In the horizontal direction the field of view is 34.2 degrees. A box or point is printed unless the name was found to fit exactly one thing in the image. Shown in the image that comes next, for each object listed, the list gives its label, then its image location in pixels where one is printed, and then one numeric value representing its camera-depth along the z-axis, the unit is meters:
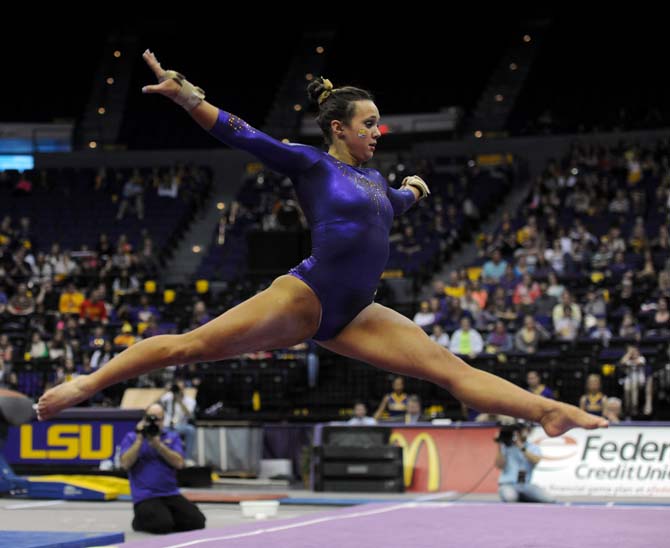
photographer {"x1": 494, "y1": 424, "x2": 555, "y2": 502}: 10.90
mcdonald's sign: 12.91
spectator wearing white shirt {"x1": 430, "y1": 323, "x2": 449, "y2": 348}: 14.98
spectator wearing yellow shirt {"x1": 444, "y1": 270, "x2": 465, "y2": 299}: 17.19
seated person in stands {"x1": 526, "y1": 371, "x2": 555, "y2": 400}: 12.62
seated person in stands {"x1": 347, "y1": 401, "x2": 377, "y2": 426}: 13.70
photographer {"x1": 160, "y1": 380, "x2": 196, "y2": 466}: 13.92
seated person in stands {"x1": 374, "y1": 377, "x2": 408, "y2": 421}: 14.45
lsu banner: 13.70
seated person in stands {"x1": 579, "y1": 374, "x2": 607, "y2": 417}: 12.75
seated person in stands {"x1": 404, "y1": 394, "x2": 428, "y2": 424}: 13.76
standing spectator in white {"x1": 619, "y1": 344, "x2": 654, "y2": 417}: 13.50
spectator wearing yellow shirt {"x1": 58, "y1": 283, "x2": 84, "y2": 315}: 18.94
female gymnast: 4.38
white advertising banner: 11.77
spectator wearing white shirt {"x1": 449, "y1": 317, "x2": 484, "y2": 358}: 14.98
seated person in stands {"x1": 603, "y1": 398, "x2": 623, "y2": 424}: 12.04
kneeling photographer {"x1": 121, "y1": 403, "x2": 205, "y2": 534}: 9.24
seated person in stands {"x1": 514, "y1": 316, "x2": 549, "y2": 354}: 14.73
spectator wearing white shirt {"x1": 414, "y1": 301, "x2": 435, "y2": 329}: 16.16
